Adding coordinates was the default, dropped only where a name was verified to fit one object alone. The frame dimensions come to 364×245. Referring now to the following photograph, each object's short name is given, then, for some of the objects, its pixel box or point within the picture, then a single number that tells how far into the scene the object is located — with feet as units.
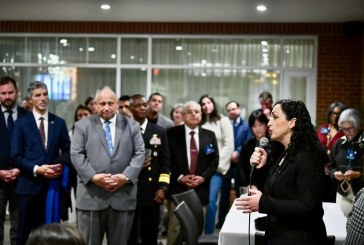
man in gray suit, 20.36
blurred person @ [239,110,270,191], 22.09
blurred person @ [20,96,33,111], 33.12
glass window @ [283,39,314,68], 41.04
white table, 16.15
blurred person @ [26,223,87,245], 7.96
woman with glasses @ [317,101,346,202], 27.55
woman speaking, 12.89
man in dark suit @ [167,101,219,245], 25.36
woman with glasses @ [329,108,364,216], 22.72
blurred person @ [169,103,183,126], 33.45
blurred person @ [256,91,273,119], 33.92
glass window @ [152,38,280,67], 41.34
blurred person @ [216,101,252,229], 32.17
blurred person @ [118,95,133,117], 27.89
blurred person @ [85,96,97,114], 32.38
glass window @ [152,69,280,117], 41.52
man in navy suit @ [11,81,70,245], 21.40
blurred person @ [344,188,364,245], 12.46
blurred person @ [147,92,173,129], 28.91
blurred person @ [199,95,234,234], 29.09
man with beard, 21.83
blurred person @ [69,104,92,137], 31.51
